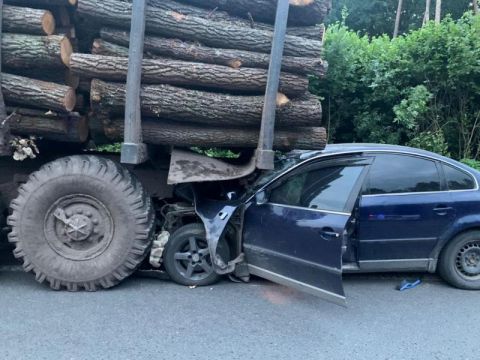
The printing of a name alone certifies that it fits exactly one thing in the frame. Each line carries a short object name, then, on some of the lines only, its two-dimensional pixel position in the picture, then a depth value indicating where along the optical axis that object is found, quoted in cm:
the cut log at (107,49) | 466
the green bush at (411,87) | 778
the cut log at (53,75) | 476
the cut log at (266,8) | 480
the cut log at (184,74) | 452
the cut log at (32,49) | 450
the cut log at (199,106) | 461
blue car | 462
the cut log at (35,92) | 456
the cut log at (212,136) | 484
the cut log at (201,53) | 466
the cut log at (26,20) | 446
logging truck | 457
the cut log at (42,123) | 473
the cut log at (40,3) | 464
